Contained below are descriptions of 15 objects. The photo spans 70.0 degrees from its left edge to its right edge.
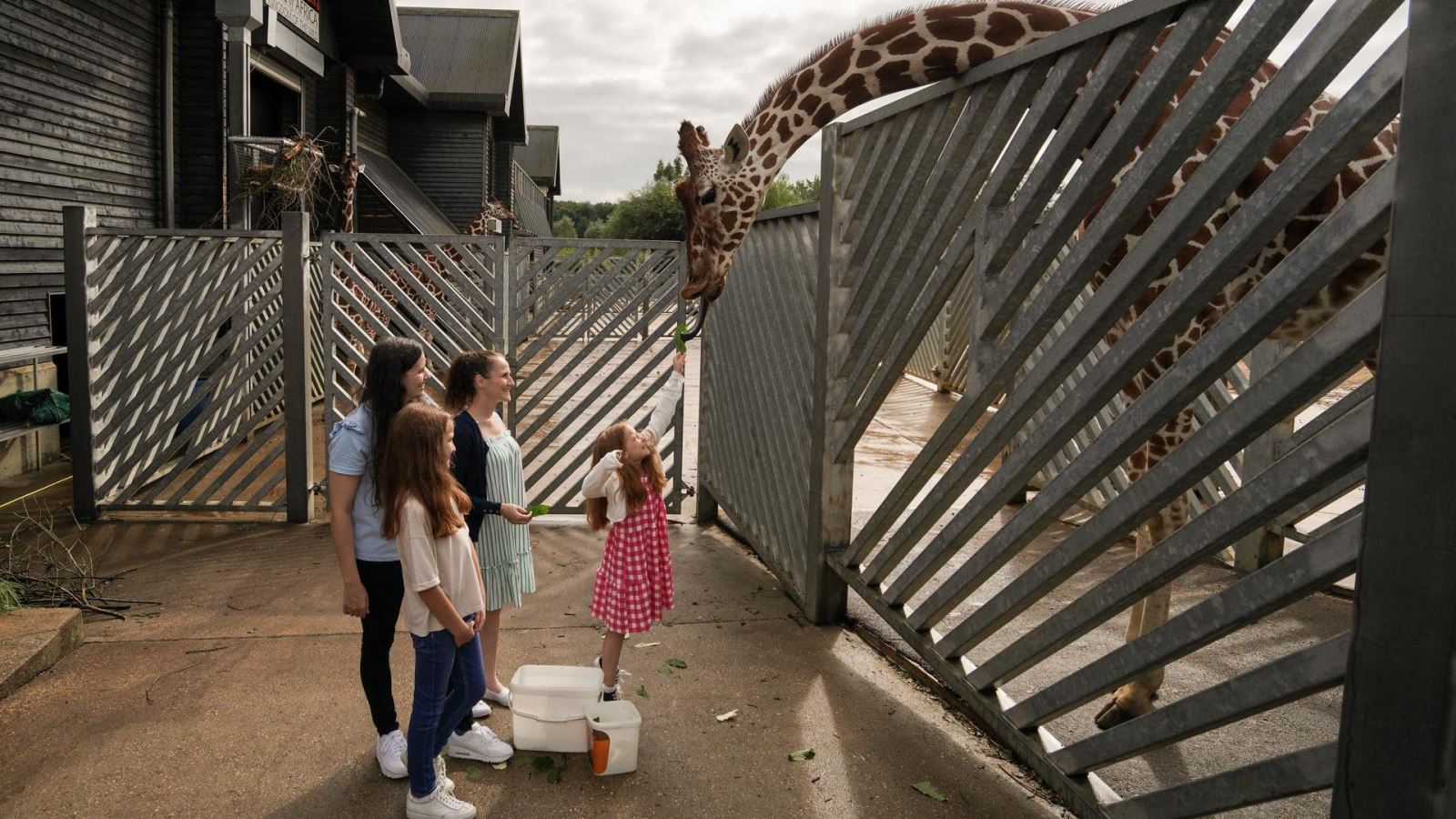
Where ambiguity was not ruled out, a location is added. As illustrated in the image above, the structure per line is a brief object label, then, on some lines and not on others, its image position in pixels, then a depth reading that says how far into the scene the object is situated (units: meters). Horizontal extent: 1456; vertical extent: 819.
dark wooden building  9.30
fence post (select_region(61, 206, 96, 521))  7.16
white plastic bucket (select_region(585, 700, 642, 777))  3.68
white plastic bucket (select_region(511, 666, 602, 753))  3.90
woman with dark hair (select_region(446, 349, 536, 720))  4.11
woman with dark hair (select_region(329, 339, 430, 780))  3.47
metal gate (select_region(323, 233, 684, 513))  7.55
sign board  12.87
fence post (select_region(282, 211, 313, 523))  7.27
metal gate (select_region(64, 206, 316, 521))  7.26
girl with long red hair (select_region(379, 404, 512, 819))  3.30
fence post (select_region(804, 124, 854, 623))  5.07
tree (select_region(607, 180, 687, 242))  75.38
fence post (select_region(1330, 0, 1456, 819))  1.65
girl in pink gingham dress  4.13
